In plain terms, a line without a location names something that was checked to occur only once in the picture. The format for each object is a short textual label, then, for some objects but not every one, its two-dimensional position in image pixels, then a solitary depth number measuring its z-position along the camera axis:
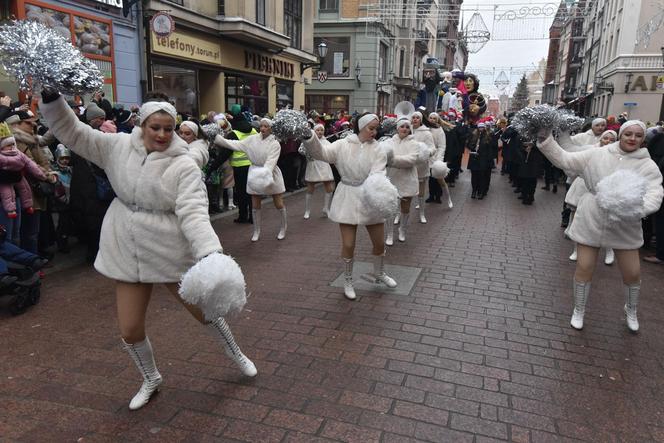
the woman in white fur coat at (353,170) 5.09
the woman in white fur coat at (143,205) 2.92
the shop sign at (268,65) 18.42
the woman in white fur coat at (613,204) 4.18
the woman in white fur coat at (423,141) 9.01
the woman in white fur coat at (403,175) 7.11
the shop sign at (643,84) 29.12
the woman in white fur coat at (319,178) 9.89
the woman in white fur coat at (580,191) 6.92
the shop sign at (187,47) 13.12
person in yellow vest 8.72
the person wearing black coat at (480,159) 12.68
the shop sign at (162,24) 11.52
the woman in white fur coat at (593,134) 8.02
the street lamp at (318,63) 22.33
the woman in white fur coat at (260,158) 7.30
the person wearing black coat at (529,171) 11.85
